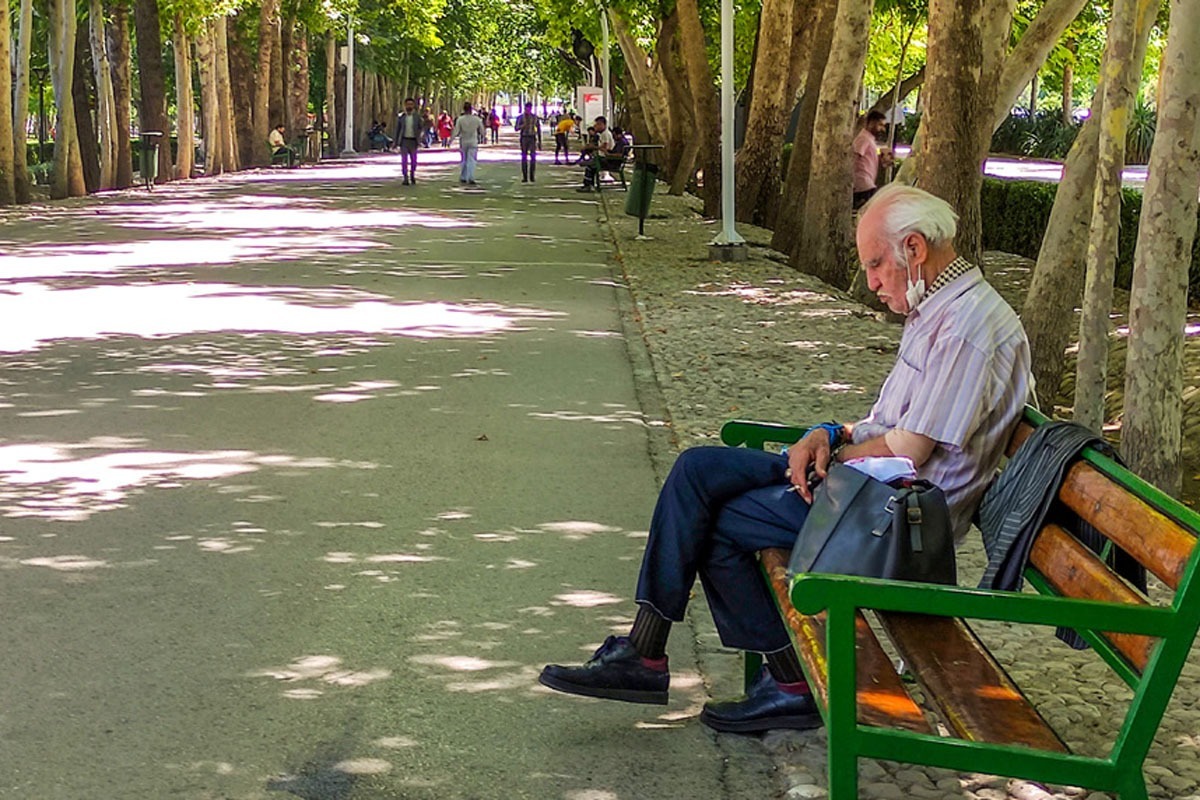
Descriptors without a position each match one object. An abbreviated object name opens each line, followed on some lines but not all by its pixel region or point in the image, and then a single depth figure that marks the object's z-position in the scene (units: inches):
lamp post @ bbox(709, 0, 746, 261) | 724.7
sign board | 2474.2
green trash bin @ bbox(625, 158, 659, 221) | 870.4
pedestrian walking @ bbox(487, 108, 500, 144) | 3513.8
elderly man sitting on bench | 177.6
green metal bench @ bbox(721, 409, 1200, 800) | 134.8
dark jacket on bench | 162.6
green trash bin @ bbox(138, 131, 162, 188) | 1332.4
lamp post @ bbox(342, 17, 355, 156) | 2387.3
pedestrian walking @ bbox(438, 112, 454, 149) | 3319.4
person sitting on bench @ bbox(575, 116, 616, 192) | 1414.1
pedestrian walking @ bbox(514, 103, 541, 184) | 1574.8
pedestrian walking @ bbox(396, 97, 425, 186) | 1429.6
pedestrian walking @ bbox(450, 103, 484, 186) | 1437.0
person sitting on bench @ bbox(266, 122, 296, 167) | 1962.4
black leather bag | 160.6
